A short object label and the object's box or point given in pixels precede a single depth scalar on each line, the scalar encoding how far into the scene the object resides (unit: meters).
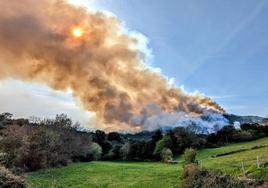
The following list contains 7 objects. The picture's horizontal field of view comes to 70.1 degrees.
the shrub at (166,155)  48.47
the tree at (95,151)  55.79
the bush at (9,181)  11.76
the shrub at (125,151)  57.22
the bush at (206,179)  17.15
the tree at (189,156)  27.37
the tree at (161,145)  54.48
